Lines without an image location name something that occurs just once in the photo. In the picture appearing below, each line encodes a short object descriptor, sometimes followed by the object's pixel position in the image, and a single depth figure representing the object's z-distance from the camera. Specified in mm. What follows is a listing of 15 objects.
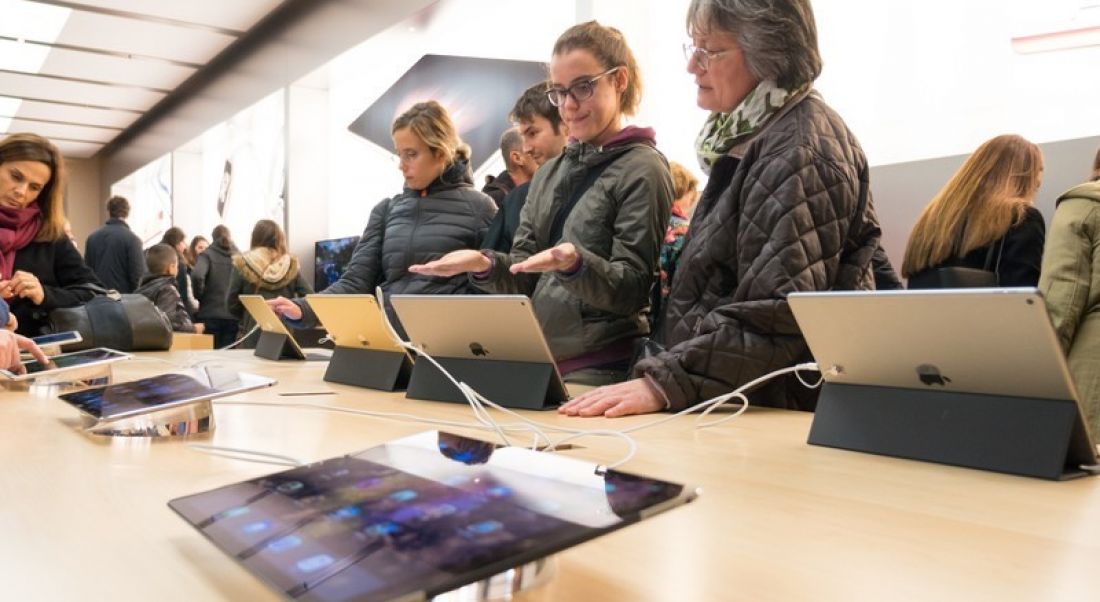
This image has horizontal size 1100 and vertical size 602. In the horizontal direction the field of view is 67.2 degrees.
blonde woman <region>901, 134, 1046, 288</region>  2277
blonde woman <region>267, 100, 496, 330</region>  2217
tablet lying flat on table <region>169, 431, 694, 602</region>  352
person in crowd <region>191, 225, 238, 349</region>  5418
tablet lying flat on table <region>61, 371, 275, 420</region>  912
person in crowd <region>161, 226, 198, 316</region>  6659
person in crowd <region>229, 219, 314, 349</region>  4527
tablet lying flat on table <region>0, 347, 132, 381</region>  1390
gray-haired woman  1099
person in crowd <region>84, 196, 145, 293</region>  5965
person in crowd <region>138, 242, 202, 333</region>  4191
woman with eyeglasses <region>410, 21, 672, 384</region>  1512
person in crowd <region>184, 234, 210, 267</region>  7716
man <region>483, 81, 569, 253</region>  2008
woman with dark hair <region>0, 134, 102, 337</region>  2260
